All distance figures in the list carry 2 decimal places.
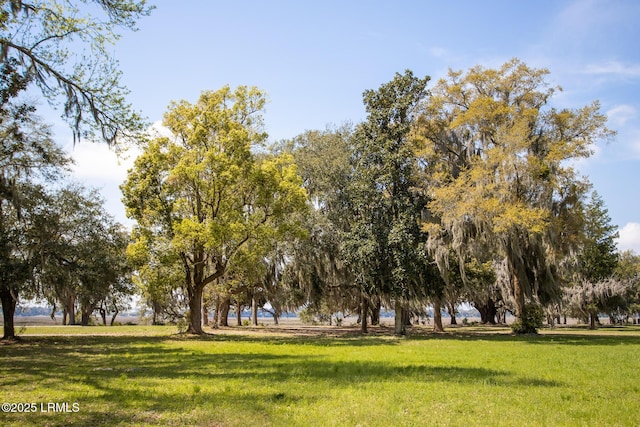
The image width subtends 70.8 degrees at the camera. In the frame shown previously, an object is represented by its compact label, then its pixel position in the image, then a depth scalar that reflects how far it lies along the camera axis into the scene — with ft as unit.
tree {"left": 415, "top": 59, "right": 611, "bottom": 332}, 74.59
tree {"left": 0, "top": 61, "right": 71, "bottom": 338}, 53.83
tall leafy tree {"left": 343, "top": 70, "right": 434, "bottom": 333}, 86.58
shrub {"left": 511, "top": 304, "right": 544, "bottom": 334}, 84.02
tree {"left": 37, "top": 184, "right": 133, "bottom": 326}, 67.77
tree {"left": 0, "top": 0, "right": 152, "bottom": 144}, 38.52
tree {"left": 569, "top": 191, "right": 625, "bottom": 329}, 133.18
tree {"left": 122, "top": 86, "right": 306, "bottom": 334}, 79.51
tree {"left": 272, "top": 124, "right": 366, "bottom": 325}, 104.32
